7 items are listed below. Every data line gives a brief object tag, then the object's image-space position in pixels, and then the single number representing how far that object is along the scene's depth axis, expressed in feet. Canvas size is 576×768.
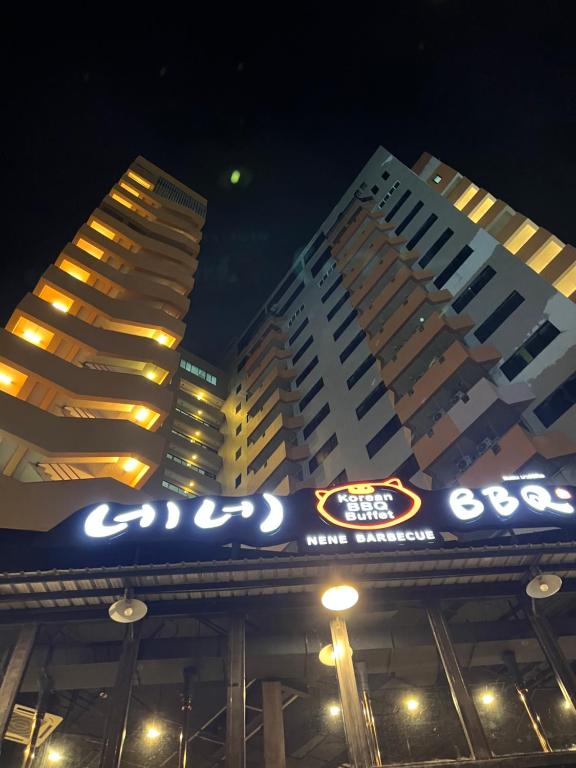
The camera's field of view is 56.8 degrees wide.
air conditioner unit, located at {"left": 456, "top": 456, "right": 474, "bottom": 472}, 82.17
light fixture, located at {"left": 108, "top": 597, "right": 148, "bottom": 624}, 28.78
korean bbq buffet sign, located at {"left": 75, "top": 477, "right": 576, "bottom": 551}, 32.83
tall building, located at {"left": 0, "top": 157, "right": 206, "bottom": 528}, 67.67
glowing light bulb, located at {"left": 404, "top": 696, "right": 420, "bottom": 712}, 30.27
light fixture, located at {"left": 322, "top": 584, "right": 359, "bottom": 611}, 30.17
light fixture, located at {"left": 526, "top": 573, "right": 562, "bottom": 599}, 30.86
